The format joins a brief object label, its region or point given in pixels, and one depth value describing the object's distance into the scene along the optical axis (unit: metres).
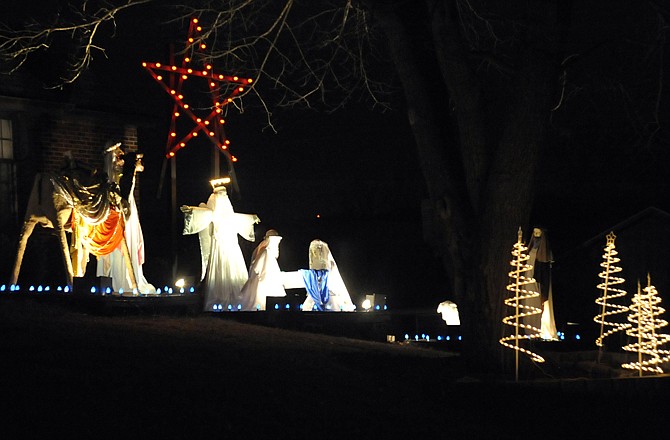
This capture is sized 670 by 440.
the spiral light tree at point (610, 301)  13.66
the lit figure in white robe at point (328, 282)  19.11
